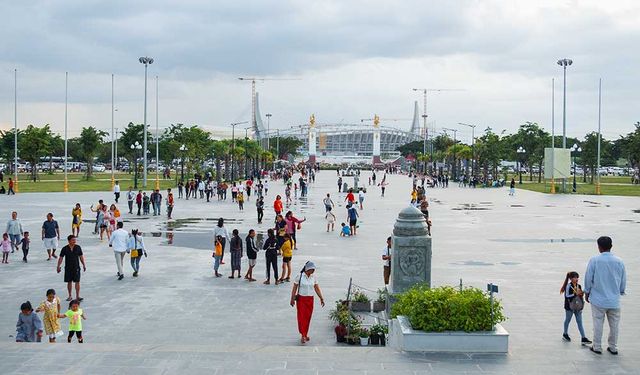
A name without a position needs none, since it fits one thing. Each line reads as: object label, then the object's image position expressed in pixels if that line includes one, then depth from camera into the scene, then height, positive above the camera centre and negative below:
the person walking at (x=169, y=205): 32.84 -1.61
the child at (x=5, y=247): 18.72 -2.06
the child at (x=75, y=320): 10.78 -2.25
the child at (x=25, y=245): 19.05 -2.04
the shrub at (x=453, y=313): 8.99 -1.74
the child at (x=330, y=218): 27.48 -1.77
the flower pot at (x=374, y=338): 10.88 -2.48
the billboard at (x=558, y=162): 58.88 +0.96
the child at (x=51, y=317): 10.75 -2.21
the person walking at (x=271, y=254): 15.93 -1.83
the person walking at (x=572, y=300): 10.69 -1.86
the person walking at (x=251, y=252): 16.30 -1.83
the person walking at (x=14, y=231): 19.73 -1.73
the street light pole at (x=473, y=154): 84.62 +2.22
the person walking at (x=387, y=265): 14.43 -1.85
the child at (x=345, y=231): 25.97 -2.13
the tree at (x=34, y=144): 71.38 +2.28
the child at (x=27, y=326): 10.31 -2.24
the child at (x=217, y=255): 17.03 -2.00
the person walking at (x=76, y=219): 23.91 -1.68
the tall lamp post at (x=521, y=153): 88.81 +2.59
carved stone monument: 11.61 -1.28
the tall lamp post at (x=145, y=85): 59.72 +6.92
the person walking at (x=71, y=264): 13.96 -1.84
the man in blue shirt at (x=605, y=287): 8.92 -1.38
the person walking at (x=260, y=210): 31.18 -1.70
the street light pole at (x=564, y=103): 56.50 +5.63
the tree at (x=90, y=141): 79.69 +2.95
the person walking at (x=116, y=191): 40.69 -1.29
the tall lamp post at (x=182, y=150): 70.85 +1.94
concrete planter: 8.92 -2.07
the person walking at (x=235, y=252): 16.47 -1.87
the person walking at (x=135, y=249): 16.78 -1.85
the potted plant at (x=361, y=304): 12.95 -2.35
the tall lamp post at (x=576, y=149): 74.37 +2.66
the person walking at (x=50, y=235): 19.25 -1.78
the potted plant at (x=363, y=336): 10.82 -2.45
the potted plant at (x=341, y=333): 10.98 -2.44
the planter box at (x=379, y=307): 12.88 -2.38
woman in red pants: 10.91 -1.91
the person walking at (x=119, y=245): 16.42 -1.72
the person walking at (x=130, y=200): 34.78 -1.53
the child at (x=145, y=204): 34.72 -1.68
